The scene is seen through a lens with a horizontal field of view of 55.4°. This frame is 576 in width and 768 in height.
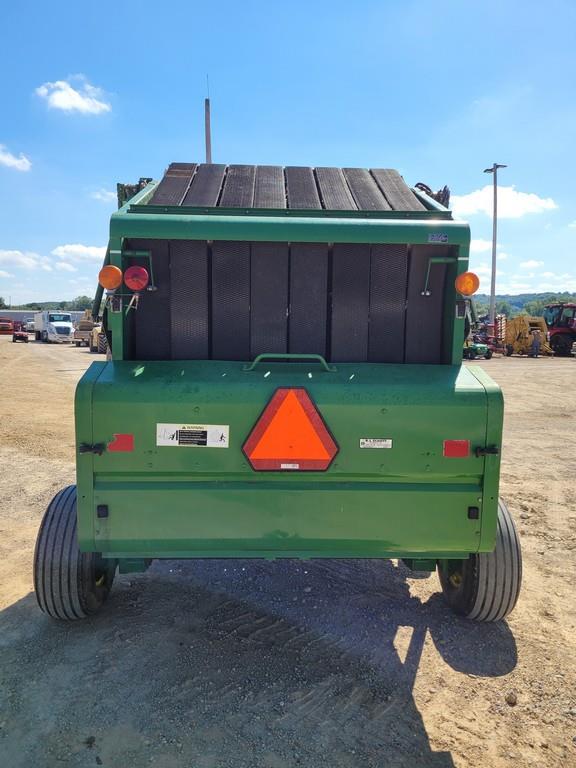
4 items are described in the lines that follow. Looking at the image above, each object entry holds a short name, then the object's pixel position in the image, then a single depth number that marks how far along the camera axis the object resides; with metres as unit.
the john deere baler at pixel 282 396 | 2.62
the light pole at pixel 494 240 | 29.83
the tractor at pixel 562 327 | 27.91
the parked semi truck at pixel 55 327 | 35.38
